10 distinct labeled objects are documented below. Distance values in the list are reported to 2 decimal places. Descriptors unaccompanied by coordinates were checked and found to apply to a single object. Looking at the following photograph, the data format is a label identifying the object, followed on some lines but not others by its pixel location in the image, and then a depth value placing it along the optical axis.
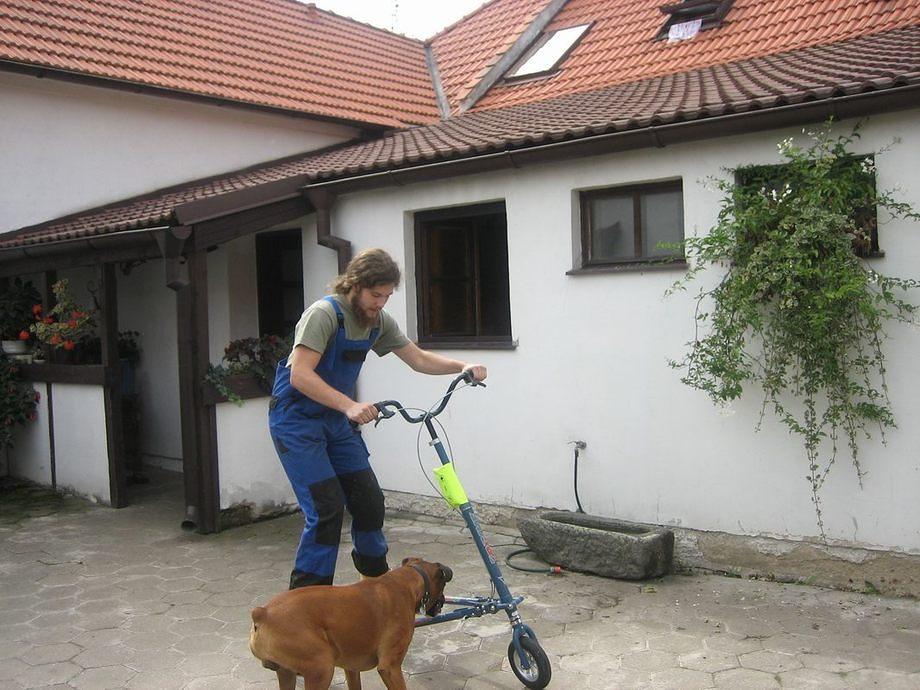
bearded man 4.05
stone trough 5.67
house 5.70
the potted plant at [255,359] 7.64
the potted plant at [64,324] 8.63
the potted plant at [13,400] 9.20
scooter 3.98
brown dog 3.48
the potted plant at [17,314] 9.45
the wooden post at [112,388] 8.30
